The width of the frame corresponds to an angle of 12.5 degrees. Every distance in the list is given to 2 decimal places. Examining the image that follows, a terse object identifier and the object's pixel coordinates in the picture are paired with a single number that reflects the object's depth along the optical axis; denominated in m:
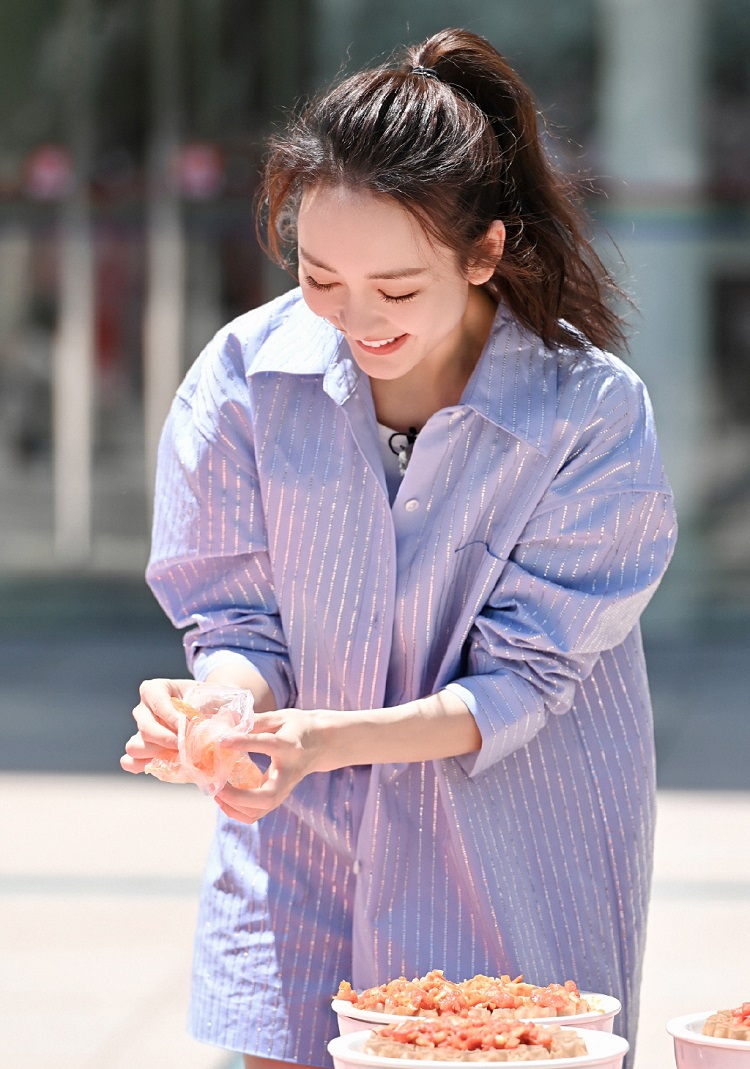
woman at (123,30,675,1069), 3.02
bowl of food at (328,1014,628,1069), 2.67
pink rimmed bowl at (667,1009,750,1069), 2.74
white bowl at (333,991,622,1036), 2.77
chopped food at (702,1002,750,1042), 2.77
